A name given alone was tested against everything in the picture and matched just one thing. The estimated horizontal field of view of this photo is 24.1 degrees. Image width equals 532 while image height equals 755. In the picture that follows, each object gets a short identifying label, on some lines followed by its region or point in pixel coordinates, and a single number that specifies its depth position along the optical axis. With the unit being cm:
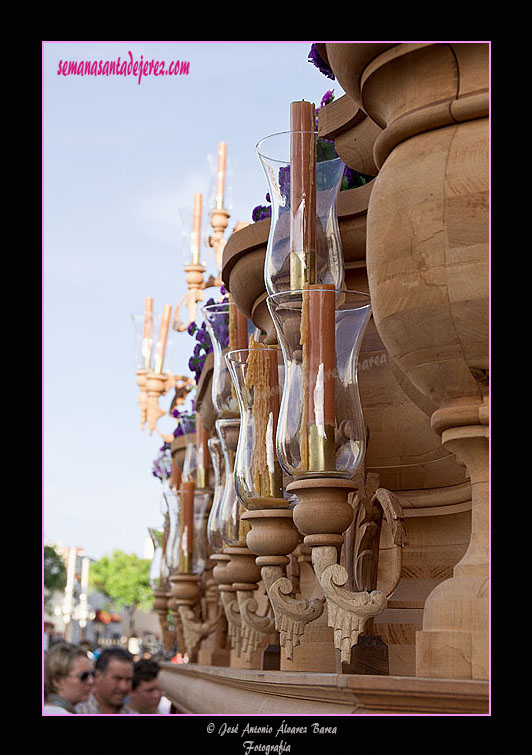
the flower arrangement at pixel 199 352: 678
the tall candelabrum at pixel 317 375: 253
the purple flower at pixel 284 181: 298
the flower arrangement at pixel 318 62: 317
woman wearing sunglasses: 353
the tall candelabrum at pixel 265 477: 317
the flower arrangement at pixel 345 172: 362
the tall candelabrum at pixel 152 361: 1124
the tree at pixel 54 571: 3879
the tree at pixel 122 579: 5012
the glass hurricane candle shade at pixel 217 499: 428
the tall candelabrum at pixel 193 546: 626
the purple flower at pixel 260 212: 439
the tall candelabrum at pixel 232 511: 402
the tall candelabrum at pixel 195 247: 966
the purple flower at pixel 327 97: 386
